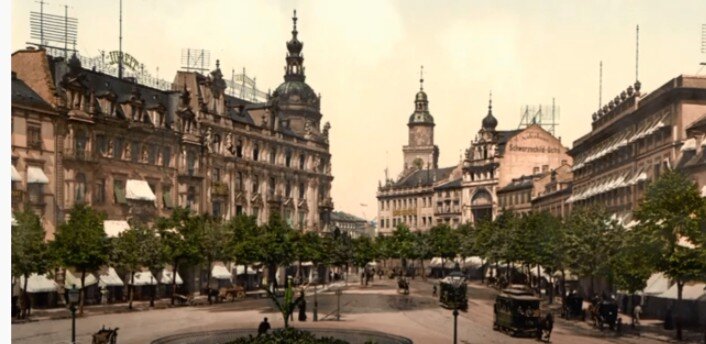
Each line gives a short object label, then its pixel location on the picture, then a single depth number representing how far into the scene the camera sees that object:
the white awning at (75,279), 48.38
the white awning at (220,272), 67.00
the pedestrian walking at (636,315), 42.82
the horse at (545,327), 38.28
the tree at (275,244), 69.03
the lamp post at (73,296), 29.92
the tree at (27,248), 40.72
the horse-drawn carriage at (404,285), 69.06
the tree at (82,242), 46.06
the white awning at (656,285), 43.75
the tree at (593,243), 50.47
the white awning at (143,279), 55.10
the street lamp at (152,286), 51.31
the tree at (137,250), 51.22
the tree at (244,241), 66.44
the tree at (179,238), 56.09
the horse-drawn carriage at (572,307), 48.56
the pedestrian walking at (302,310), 45.22
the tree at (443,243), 110.69
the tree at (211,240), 60.28
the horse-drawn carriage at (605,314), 42.81
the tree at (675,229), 38.44
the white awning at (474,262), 101.12
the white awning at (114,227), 52.75
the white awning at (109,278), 51.62
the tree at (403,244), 116.10
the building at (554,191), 92.94
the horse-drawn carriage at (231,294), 60.22
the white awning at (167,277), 58.05
